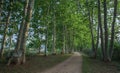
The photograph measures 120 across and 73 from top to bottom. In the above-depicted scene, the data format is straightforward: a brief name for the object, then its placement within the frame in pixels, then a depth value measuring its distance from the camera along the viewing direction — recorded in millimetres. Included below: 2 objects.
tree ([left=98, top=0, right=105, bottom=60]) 10200
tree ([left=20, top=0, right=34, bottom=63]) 6742
